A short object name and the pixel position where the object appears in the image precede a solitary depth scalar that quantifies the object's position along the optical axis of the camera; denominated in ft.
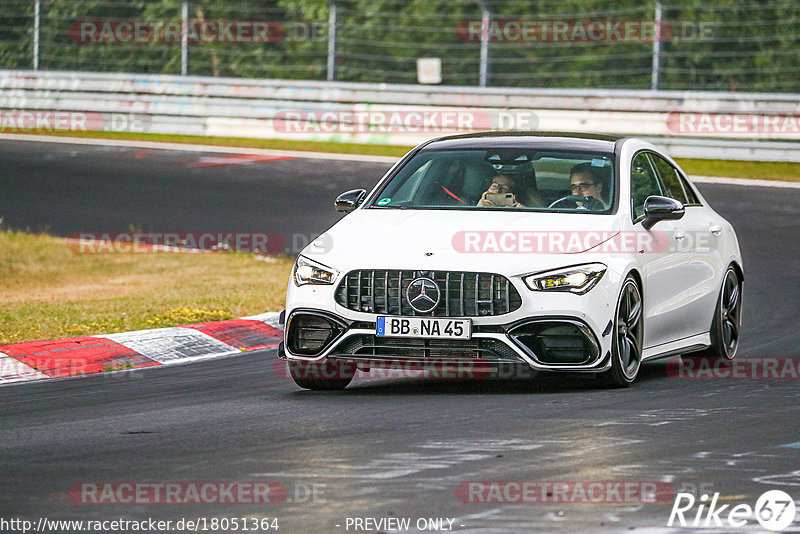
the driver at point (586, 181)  60.49
